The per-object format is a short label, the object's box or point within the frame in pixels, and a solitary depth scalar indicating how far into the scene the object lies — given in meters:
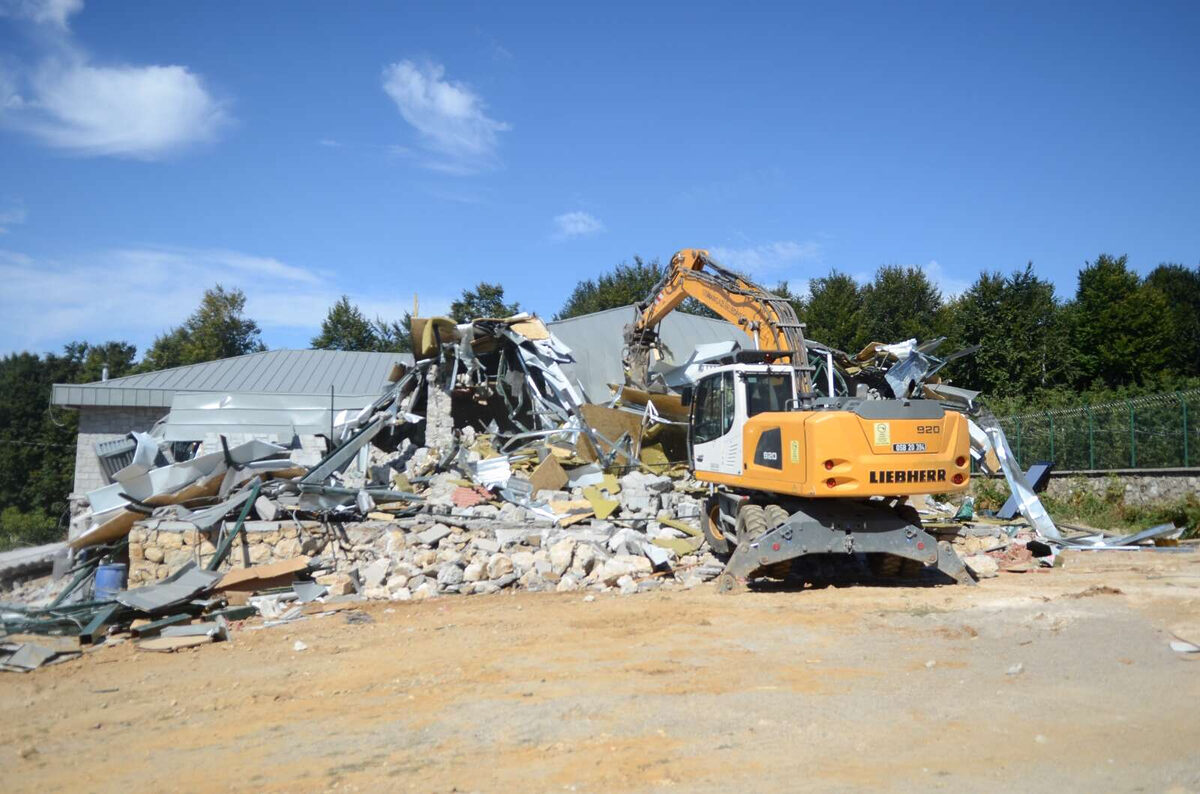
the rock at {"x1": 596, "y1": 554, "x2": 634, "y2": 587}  10.79
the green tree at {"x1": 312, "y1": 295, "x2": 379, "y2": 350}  52.91
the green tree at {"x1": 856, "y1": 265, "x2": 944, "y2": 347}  40.44
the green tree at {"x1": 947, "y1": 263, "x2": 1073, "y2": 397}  31.80
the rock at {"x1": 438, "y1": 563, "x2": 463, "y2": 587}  10.91
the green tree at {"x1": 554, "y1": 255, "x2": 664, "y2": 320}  49.66
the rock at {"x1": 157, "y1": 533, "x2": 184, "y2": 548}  11.85
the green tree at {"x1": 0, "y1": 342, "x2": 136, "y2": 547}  41.91
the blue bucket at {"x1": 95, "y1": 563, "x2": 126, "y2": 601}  11.40
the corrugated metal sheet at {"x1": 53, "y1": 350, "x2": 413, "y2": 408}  23.28
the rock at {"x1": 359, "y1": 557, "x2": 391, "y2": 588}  11.02
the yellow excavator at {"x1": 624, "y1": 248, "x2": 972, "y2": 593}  8.80
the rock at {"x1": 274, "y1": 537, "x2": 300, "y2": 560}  11.73
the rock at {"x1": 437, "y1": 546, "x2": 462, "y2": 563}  11.43
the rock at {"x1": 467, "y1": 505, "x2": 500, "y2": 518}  12.87
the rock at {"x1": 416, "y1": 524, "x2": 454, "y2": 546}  11.95
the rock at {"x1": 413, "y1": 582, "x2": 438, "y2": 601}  10.75
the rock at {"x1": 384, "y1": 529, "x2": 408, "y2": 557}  11.88
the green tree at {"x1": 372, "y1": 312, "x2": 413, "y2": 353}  52.19
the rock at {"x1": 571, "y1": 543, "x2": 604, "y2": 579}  11.05
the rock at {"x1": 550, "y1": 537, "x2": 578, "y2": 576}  11.08
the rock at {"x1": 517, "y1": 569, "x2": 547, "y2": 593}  10.86
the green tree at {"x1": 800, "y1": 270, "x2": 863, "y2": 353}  39.66
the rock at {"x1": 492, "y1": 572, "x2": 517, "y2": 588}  10.91
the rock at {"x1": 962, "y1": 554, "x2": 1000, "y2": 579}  10.53
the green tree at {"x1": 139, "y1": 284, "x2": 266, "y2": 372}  48.62
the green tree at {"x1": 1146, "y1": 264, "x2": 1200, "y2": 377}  33.19
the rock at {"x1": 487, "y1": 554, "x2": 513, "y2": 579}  11.07
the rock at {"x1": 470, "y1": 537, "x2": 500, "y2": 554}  11.61
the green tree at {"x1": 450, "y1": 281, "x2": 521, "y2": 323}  46.66
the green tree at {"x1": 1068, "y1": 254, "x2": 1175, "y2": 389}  31.84
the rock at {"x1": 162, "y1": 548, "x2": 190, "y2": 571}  11.79
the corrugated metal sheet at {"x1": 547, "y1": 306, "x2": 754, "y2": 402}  22.98
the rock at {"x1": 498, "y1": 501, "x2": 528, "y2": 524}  12.56
